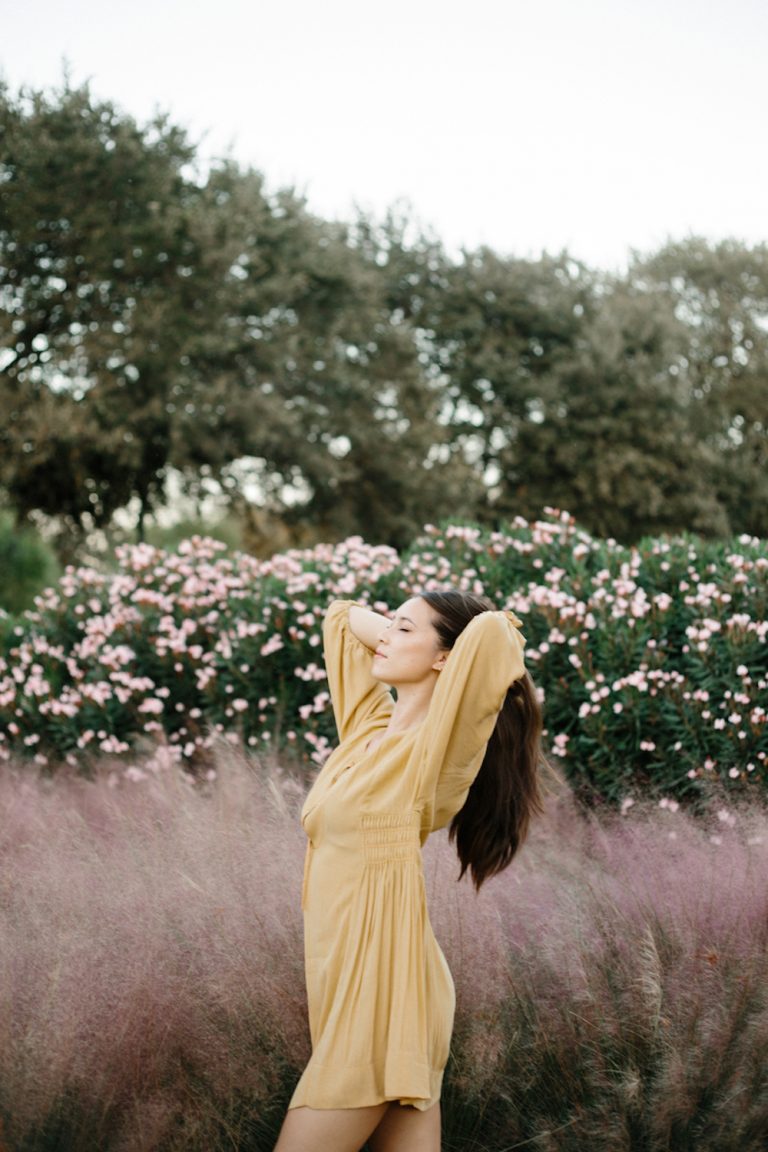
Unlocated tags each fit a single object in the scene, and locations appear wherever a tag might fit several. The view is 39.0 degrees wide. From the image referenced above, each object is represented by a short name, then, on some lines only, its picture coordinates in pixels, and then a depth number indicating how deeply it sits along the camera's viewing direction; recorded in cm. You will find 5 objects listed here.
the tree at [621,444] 2536
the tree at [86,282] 2011
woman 220
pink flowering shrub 537
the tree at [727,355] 2723
